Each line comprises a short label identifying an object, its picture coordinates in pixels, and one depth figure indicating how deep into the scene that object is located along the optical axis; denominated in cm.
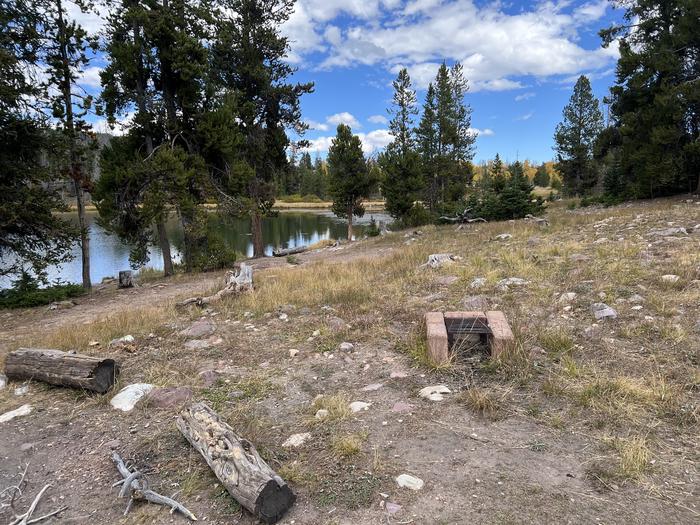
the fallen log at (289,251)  2191
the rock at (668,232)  915
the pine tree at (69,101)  1130
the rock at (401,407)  372
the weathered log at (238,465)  255
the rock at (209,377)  450
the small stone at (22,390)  456
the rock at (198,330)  624
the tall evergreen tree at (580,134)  3697
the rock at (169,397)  411
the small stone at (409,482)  271
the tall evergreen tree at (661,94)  1702
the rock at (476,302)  612
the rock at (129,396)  412
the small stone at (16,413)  404
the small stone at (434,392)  387
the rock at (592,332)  479
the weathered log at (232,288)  820
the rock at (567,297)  591
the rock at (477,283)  714
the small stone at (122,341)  589
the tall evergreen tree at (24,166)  991
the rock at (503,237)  1258
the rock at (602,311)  520
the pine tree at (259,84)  1742
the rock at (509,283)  691
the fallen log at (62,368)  440
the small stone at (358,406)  379
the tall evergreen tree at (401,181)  2553
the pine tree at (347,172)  2561
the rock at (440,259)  933
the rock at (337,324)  593
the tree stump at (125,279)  1330
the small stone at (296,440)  333
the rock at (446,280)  773
